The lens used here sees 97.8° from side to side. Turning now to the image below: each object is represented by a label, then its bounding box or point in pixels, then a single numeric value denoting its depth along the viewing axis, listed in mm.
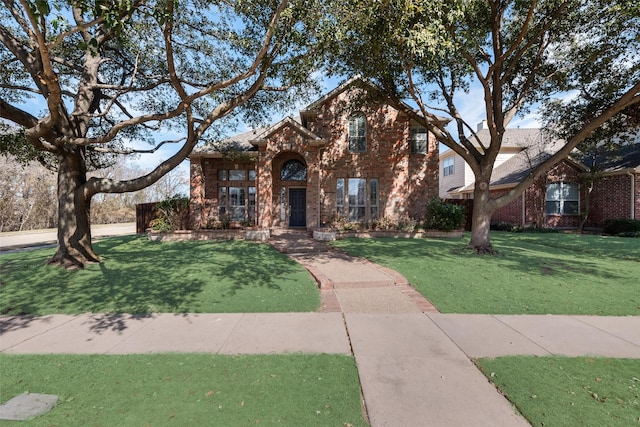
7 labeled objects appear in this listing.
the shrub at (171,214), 13578
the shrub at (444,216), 13500
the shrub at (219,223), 14117
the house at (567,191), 16781
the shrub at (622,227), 15148
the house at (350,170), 15016
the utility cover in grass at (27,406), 2307
